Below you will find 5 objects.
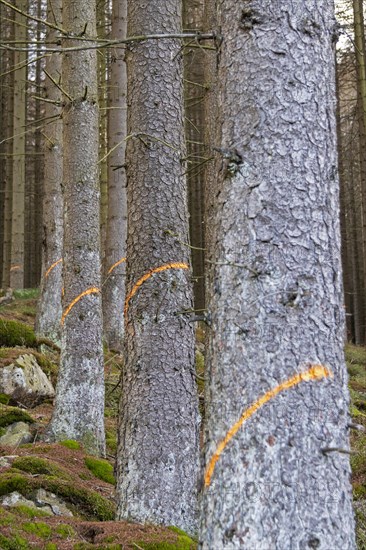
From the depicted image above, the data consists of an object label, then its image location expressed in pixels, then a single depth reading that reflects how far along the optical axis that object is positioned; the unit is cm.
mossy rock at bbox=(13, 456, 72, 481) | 508
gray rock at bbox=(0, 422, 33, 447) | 614
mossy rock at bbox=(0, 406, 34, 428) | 669
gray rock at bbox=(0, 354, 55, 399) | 772
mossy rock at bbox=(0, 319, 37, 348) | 936
